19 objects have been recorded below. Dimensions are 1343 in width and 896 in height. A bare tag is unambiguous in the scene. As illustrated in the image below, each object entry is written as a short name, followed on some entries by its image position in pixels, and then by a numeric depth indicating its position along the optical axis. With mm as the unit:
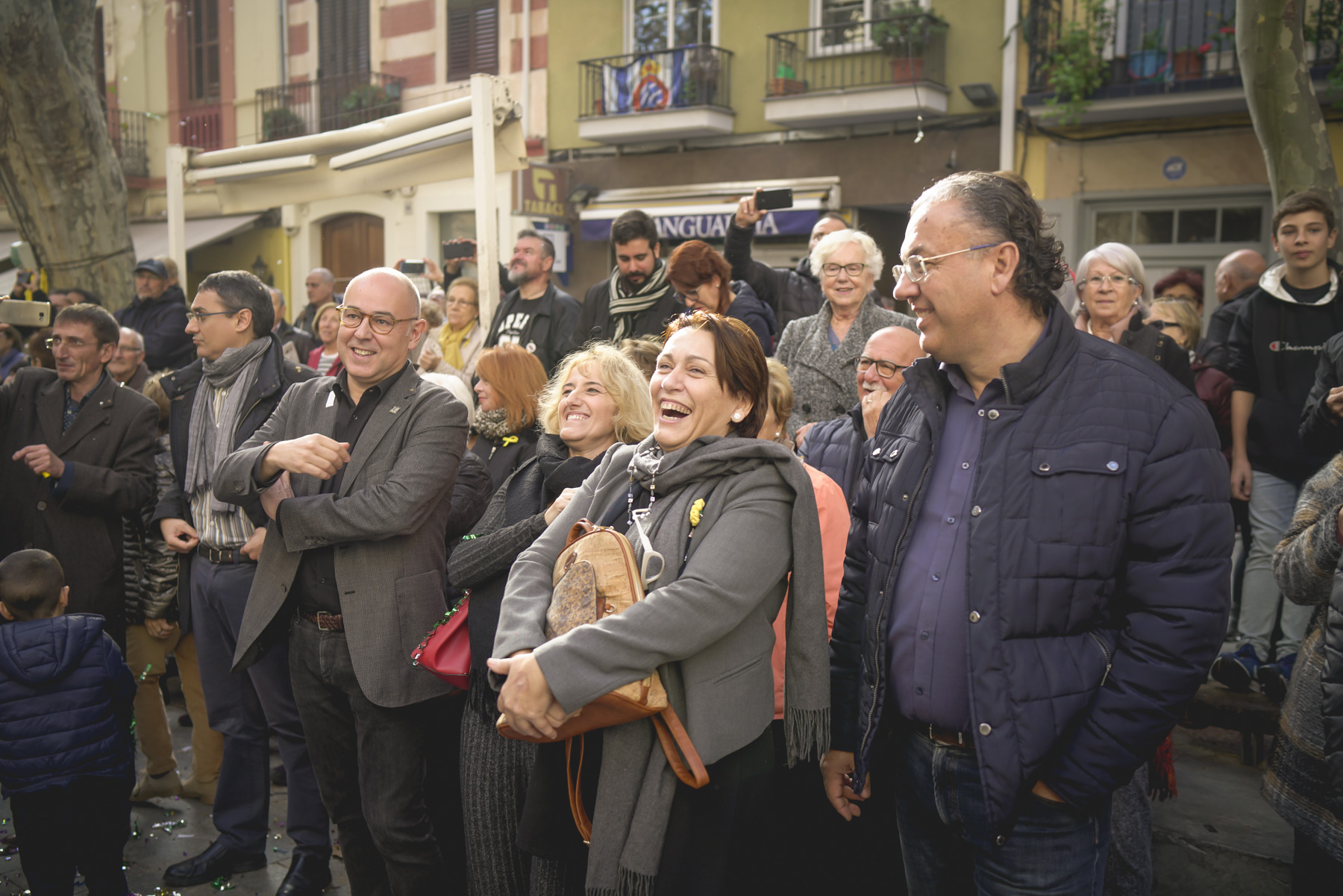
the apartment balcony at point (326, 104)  16750
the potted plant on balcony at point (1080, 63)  11453
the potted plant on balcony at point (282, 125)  17750
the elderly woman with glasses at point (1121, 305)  4699
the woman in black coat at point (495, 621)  3092
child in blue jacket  3424
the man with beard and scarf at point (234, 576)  3816
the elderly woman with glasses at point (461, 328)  7051
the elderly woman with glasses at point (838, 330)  4684
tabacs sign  15484
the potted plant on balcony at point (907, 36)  12773
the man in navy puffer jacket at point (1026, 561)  2002
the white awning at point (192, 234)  17203
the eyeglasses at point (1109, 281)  4711
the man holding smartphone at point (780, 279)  5680
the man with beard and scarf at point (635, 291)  5562
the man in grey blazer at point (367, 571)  3277
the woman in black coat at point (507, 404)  4078
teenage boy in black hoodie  4703
